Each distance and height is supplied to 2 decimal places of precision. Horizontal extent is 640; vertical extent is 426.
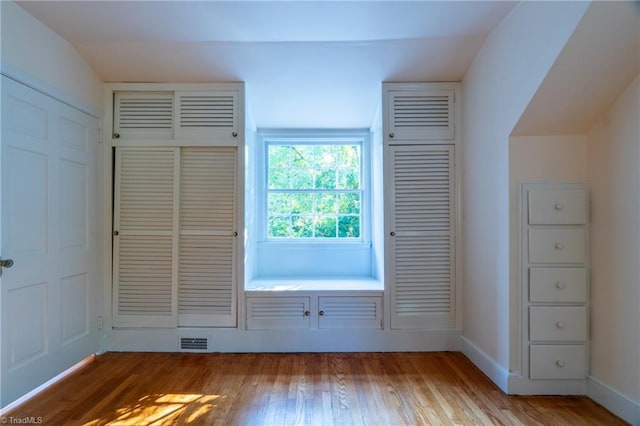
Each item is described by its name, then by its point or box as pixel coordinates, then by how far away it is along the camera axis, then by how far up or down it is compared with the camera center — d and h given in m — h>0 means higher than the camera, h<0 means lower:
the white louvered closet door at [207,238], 2.66 -0.17
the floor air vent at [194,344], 2.63 -1.02
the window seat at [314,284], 2.70 -0.58
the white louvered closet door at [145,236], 2.65 -0.15
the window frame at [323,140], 3.37 +0.43
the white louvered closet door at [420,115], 2.68 +0.85
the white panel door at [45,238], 1.87 -0.14
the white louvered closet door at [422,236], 2.66 -0.15
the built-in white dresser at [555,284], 1.97 -0.40
